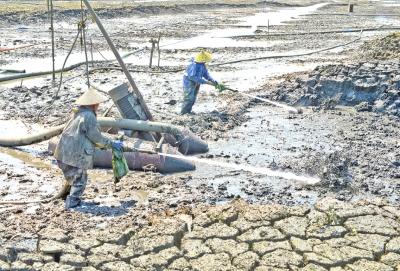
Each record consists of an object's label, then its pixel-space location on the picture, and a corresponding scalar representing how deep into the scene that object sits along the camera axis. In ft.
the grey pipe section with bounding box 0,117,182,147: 29.04
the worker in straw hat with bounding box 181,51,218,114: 35.83
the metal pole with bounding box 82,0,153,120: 28.81
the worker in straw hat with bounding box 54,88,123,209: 22.26
